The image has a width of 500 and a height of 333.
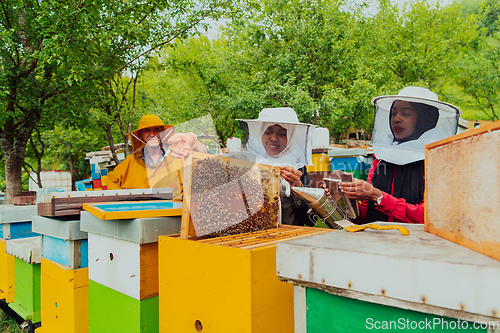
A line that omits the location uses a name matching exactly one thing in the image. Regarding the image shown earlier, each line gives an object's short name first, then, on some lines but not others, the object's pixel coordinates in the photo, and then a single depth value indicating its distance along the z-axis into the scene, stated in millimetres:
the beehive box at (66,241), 2188
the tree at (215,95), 12359
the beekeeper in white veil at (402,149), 2189
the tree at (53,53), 3885
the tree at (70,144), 14211
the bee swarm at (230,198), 1574
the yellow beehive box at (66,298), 2160
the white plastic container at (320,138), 8891
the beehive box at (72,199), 2104
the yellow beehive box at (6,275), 3137
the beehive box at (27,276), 2725
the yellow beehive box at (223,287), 1168
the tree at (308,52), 13477
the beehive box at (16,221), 3234
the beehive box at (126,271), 1674
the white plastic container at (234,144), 4009
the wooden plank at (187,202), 1500
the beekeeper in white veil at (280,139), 3062
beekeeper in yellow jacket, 3383
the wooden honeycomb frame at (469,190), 782
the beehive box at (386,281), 703
